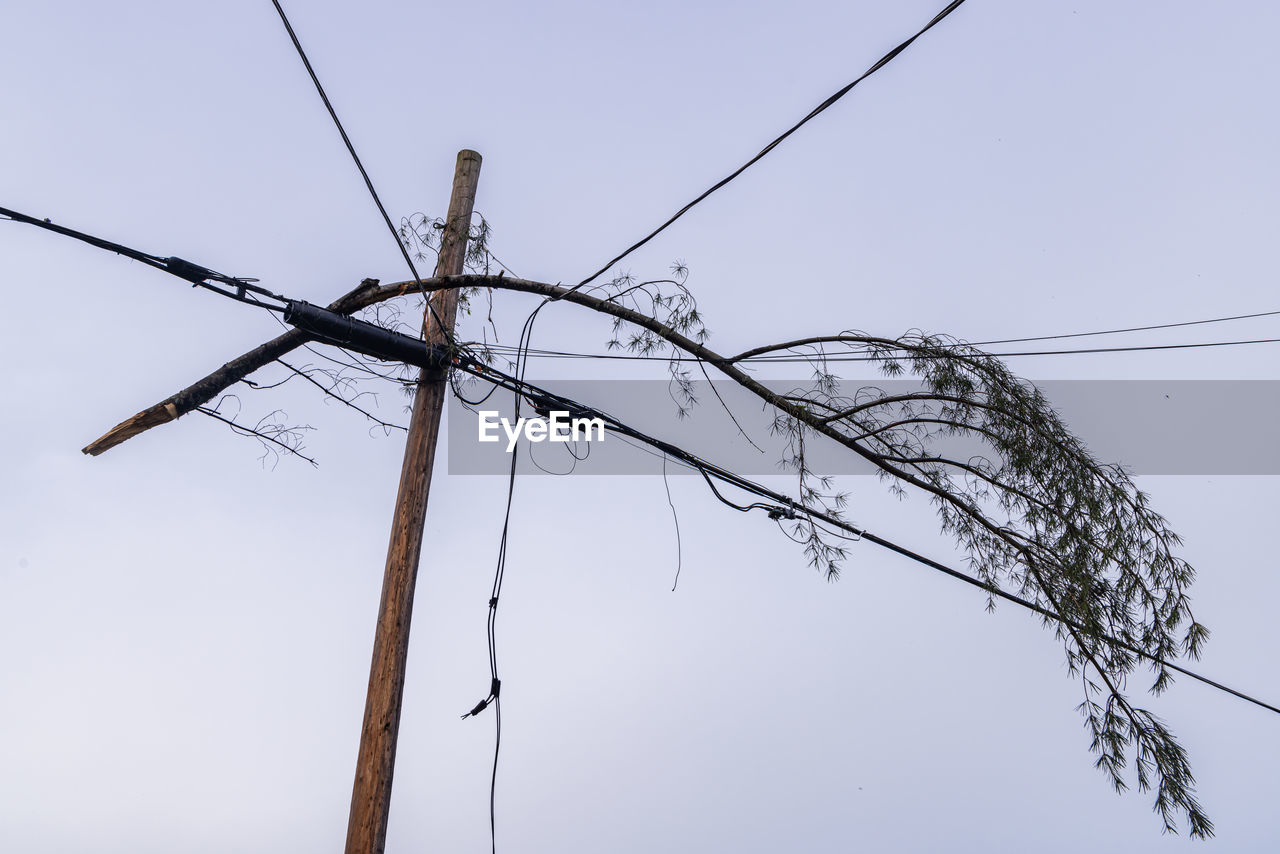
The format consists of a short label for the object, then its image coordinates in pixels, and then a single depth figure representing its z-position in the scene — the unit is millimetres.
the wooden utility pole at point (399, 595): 4270
